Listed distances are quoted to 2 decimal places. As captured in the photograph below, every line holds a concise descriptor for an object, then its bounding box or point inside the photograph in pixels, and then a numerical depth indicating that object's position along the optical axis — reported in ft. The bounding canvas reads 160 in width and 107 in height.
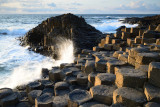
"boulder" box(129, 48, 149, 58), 10.66
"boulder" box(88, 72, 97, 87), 11.81
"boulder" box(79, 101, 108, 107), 7.87
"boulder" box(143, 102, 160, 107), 6.66
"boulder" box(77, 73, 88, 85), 12.83
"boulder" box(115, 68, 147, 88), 7.90
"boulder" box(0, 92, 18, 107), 11.19
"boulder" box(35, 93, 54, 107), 9.77
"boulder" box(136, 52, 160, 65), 9.32
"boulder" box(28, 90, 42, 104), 11.67
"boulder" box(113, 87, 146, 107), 7.03
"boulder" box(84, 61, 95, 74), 13.47
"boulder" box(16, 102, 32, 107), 11.60
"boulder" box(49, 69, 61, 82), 14.76
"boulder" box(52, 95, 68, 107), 9.55
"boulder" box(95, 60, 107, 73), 12.84
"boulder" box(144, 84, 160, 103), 6.91
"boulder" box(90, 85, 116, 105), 8.41
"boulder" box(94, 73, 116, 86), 9.75
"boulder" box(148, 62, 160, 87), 7.35
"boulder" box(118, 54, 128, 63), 12.10
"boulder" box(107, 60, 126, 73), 11.55
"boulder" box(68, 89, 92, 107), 8.57
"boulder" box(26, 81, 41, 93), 13.47
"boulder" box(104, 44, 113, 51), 19.94
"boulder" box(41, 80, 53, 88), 13.67
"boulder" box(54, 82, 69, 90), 12.06
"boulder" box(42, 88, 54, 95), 12.85
